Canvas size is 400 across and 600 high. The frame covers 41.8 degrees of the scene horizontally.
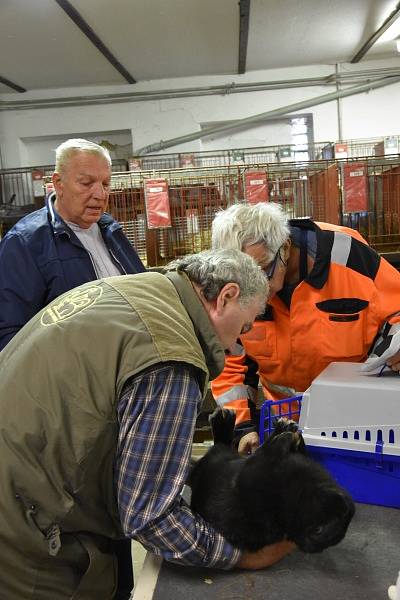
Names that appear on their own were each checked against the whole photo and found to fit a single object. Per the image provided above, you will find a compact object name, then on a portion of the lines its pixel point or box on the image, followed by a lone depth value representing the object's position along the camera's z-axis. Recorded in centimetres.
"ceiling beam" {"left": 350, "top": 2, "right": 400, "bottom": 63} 595
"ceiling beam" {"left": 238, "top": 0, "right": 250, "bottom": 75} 538
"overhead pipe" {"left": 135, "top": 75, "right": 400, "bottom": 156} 793
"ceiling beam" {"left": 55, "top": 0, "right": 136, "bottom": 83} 514
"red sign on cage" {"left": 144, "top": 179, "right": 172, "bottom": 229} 411
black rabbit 98
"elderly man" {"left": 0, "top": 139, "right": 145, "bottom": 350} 196
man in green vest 95
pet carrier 113
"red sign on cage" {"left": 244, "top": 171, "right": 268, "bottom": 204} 414
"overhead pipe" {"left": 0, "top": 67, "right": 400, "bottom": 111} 793
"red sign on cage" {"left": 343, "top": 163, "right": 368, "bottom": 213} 428
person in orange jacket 172
